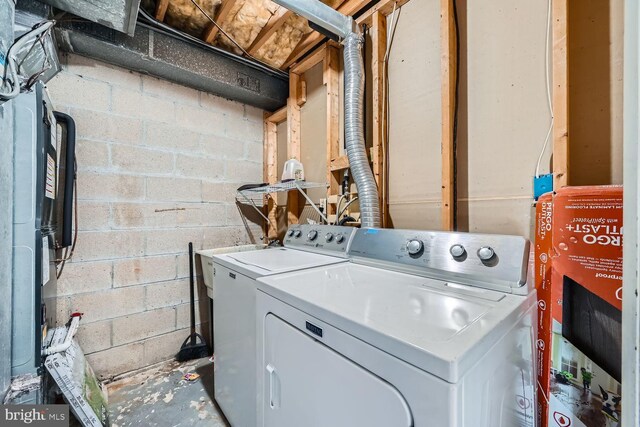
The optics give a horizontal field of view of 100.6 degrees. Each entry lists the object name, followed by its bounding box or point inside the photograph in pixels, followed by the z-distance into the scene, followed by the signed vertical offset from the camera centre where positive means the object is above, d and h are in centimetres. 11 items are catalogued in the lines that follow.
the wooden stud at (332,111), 200 +75
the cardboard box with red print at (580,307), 79 -33
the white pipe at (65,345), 138 -71
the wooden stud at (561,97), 101 +43
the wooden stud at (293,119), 236 +82
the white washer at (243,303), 117 -44
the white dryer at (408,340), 54 -32
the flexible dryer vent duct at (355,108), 155 +64
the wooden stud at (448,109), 135 +51
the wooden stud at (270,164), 265 +47
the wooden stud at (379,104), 170 +68
